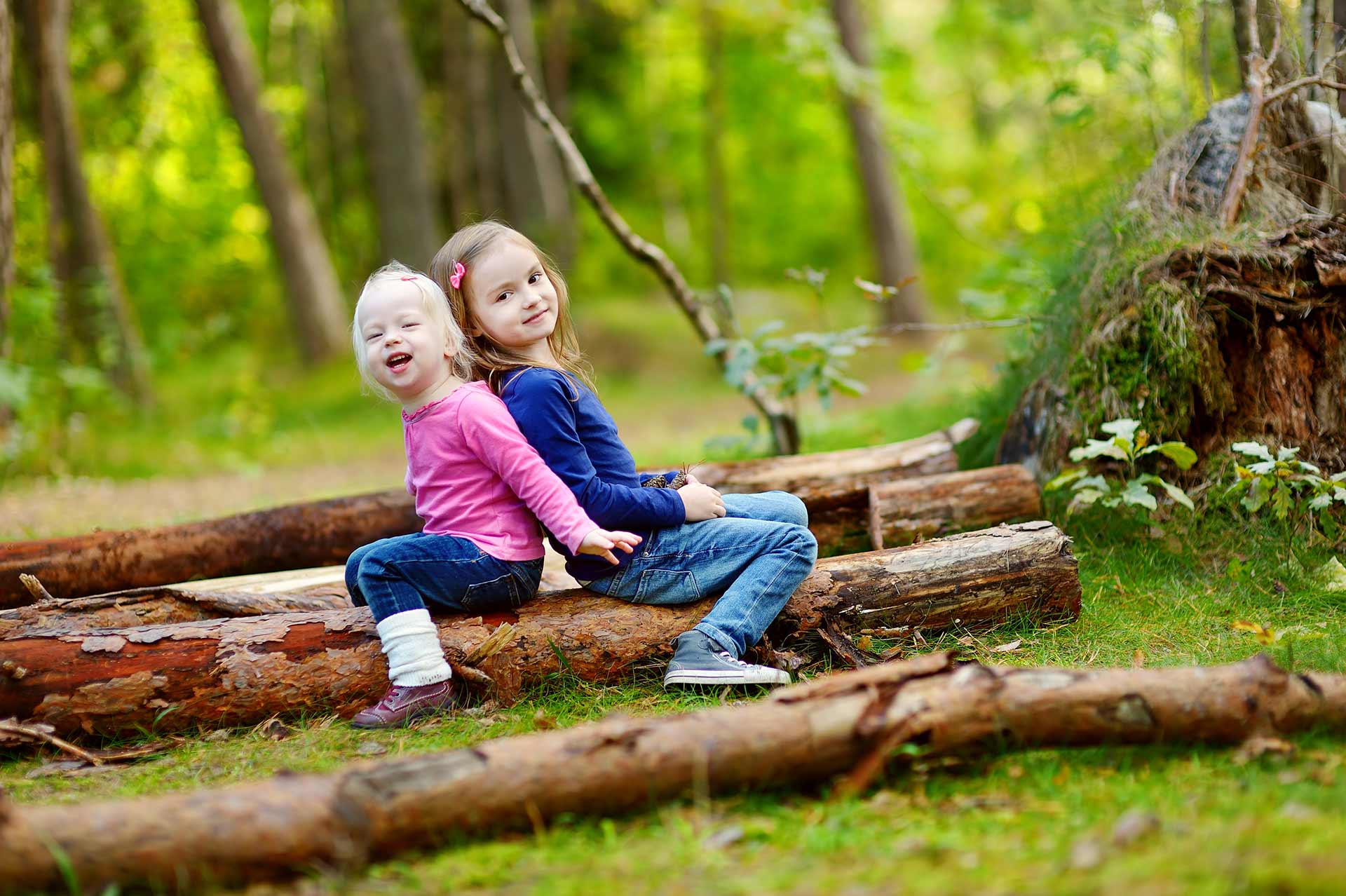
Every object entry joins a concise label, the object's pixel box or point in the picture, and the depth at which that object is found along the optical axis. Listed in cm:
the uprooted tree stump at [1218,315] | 441
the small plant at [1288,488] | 401
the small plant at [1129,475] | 419
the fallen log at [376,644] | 329
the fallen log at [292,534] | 441
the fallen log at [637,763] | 223
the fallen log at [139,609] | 361
